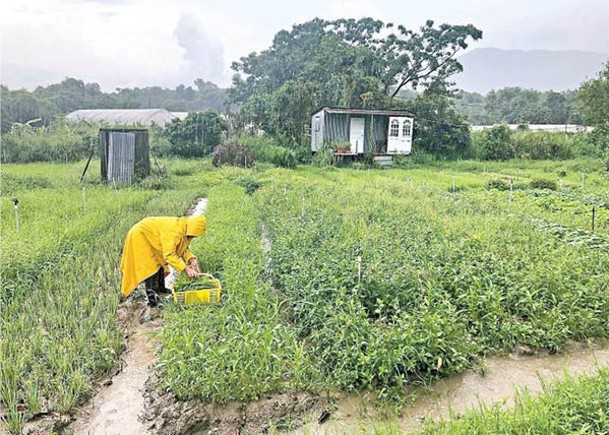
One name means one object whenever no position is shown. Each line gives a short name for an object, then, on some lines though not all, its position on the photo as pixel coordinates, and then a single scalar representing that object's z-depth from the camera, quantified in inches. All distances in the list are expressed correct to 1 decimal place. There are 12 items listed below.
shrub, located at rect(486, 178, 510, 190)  621.3
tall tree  1088.8
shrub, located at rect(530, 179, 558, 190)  616.9
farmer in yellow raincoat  216.7
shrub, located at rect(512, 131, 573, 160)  1078.4
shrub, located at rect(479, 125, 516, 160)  1067.9
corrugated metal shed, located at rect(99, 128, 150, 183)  623.2
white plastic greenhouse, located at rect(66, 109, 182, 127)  1535.4
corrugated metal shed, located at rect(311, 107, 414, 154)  965.8
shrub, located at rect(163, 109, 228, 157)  989.2
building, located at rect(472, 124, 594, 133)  1388.3
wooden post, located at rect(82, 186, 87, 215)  388.3
